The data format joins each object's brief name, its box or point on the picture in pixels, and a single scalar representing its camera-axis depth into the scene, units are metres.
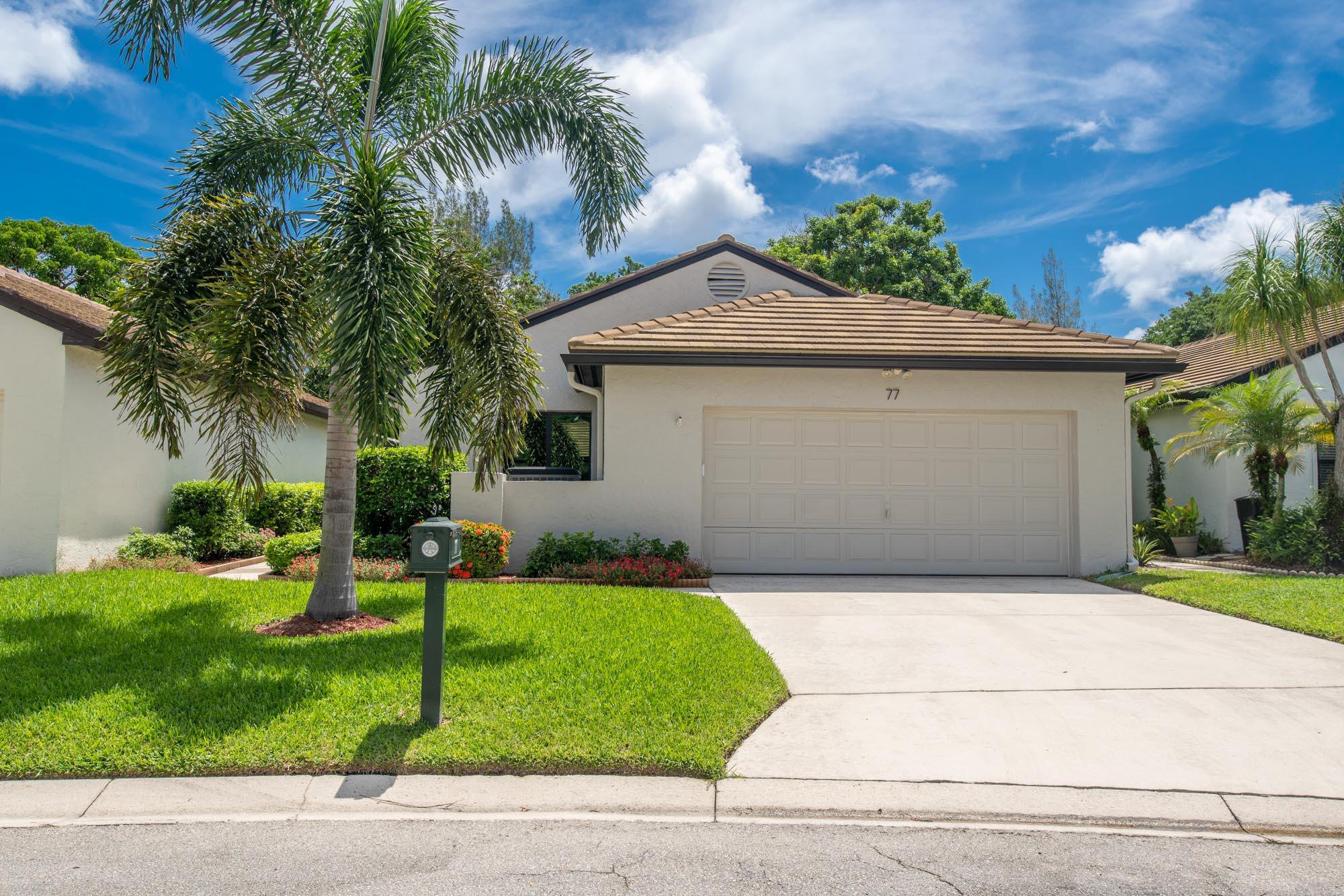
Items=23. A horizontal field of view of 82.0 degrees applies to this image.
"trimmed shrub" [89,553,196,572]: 9.84
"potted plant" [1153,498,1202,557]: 14.41
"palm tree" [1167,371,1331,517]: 12.59
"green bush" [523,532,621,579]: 10.48
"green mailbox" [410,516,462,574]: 4.59
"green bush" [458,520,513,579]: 9.98
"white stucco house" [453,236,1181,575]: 11.03
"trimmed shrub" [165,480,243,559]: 11.51
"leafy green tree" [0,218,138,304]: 26.53
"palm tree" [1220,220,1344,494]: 12.24
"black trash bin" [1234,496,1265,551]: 13.95
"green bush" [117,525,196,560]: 10.28
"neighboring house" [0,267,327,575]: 9.25
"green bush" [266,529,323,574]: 10.11
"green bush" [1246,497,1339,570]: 11.58
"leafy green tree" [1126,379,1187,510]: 15.22
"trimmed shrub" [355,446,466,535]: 11.29
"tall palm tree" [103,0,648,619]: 6.04
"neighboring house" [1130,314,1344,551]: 14.34
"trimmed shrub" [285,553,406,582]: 9.70
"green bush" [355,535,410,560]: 10.66
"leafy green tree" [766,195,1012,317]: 30.03
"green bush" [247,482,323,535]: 13.28
